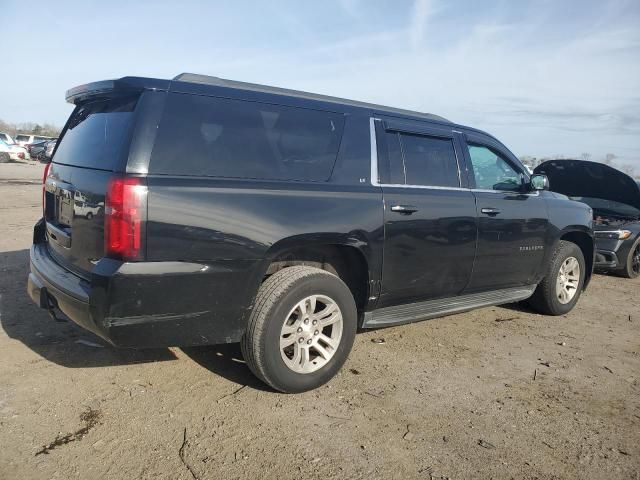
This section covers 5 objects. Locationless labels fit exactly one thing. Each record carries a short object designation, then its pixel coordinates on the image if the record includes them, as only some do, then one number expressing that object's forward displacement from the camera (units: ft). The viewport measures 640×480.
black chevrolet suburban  9.22
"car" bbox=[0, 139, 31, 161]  99.05
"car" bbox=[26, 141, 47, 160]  111.14
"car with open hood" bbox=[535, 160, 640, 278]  25.26
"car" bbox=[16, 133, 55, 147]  127.25
